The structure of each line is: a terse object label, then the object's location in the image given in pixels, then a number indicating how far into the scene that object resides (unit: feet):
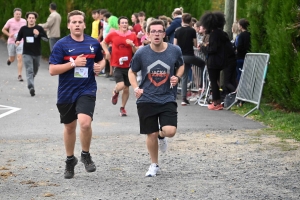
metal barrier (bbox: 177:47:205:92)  59.57
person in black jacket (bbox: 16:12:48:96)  60.80
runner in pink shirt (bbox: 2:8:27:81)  72.54
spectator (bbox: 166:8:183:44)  63.57
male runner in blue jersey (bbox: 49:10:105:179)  27.94
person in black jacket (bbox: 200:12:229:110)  52.70
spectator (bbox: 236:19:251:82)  54.34
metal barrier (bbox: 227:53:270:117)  47.73
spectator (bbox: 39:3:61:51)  86.30
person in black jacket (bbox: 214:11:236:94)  53.26
